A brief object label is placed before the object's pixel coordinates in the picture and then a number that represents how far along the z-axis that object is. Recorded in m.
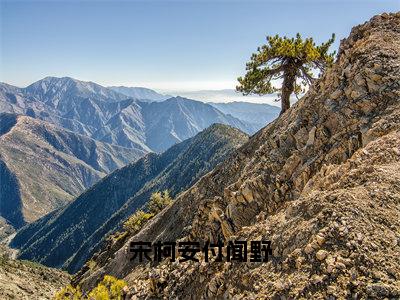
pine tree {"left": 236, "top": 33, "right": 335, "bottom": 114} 46.94
